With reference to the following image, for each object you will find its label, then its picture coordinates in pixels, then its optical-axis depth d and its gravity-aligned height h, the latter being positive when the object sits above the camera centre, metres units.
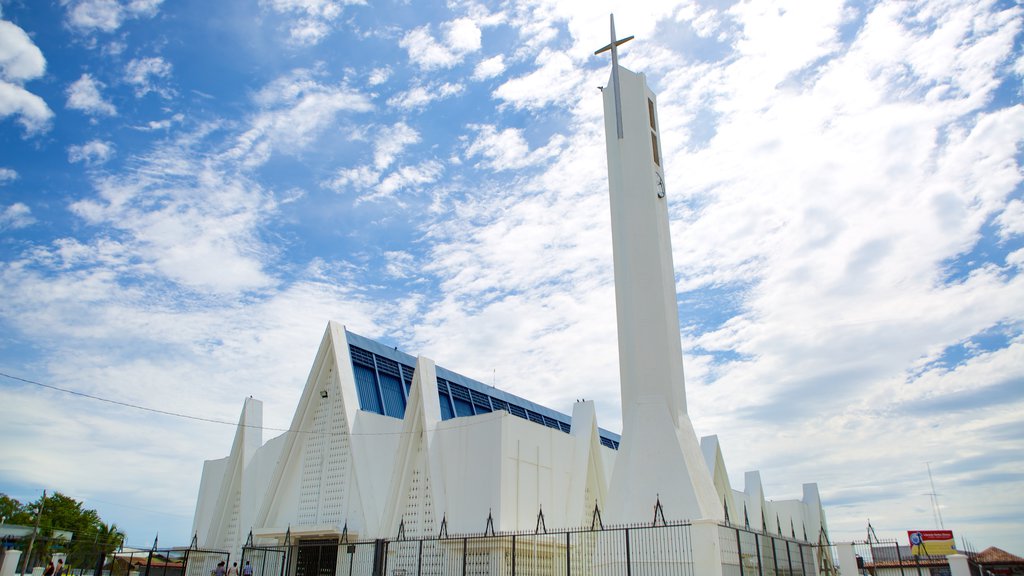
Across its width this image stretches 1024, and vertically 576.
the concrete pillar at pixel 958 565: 16.05 +0.20
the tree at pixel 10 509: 49.31 +4.28
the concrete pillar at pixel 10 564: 19.48 +0.23
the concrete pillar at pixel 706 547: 15.70 +0.57
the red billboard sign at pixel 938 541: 49.44 +2.24
